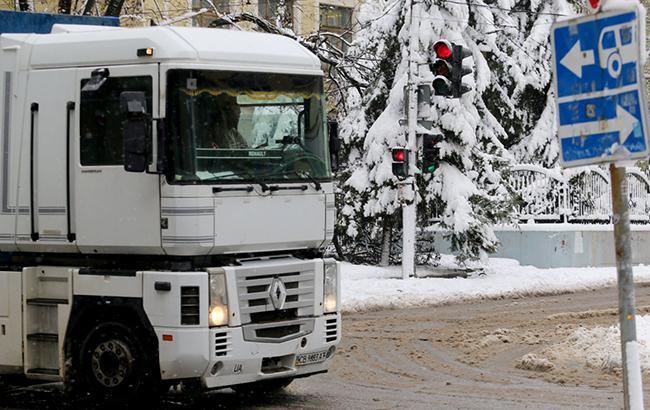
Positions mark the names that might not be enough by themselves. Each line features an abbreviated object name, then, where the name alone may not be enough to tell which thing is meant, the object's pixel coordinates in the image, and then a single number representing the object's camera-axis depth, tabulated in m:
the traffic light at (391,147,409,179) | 22.92
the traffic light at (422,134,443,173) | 22.91
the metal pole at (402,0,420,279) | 24.31
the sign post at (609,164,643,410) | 6.57
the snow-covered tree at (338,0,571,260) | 25.80
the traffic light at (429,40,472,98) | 20.59
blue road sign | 6.48
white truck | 10.38
